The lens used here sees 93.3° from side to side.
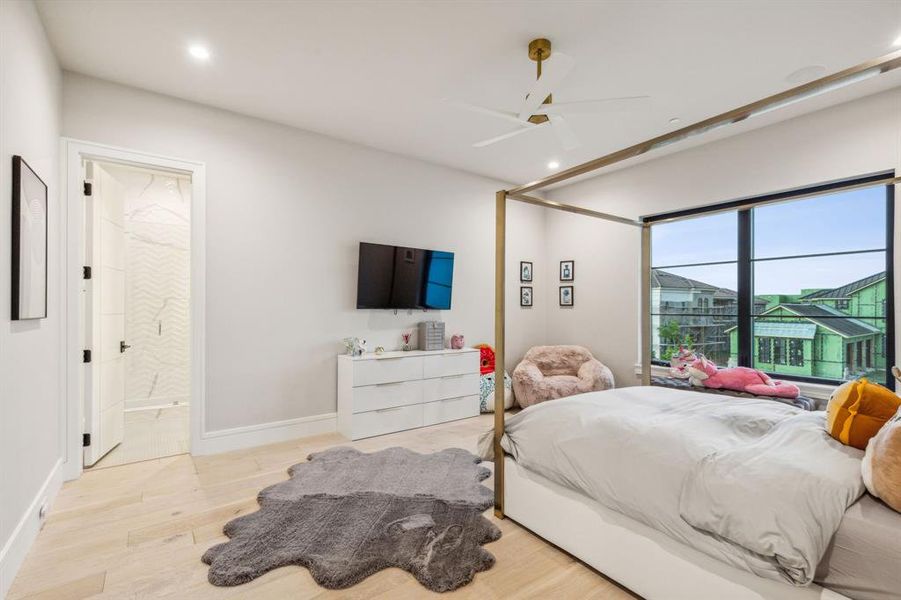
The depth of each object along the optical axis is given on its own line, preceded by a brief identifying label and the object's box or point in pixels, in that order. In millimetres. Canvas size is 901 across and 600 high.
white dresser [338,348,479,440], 3768
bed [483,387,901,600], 1241
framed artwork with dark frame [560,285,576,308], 5363
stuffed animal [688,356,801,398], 3389
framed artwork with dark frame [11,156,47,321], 1909
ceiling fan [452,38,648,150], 2154
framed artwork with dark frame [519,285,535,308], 5449
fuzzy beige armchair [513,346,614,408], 4508
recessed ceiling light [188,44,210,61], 2634
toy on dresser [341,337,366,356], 3965
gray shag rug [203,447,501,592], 1904
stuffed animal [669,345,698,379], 4059
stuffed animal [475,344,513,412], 4715
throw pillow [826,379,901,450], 1619
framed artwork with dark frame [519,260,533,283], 5453
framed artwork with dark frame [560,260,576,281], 5363
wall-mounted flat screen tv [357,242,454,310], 4113
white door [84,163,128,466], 3059
